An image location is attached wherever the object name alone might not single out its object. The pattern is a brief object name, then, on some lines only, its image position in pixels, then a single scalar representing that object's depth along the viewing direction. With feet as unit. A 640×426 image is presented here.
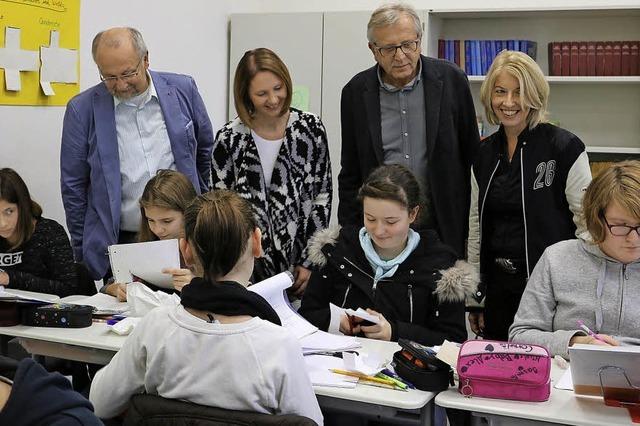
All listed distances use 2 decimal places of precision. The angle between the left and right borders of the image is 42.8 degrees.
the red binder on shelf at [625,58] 17.06
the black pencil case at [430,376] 7.20
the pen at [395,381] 7.30
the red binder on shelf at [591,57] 17.31
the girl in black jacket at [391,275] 9.00
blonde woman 9.83
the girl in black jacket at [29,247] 10.84
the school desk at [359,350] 7.09
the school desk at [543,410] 6.62
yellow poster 12.33
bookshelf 17.53
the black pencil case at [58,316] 9.11
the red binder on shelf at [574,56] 17.47
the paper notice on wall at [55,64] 13.03
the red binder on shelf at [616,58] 17.12
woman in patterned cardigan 10.80
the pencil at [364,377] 7.37
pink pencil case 6.89
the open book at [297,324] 8.02
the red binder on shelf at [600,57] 17.26
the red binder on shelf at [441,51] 18.24
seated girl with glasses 7.81
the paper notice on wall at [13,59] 12.27
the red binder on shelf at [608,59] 17.20
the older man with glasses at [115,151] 11.39
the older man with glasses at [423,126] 10.62
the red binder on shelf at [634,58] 16.99
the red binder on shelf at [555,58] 17.57
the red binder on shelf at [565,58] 17.52
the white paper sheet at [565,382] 7.35
